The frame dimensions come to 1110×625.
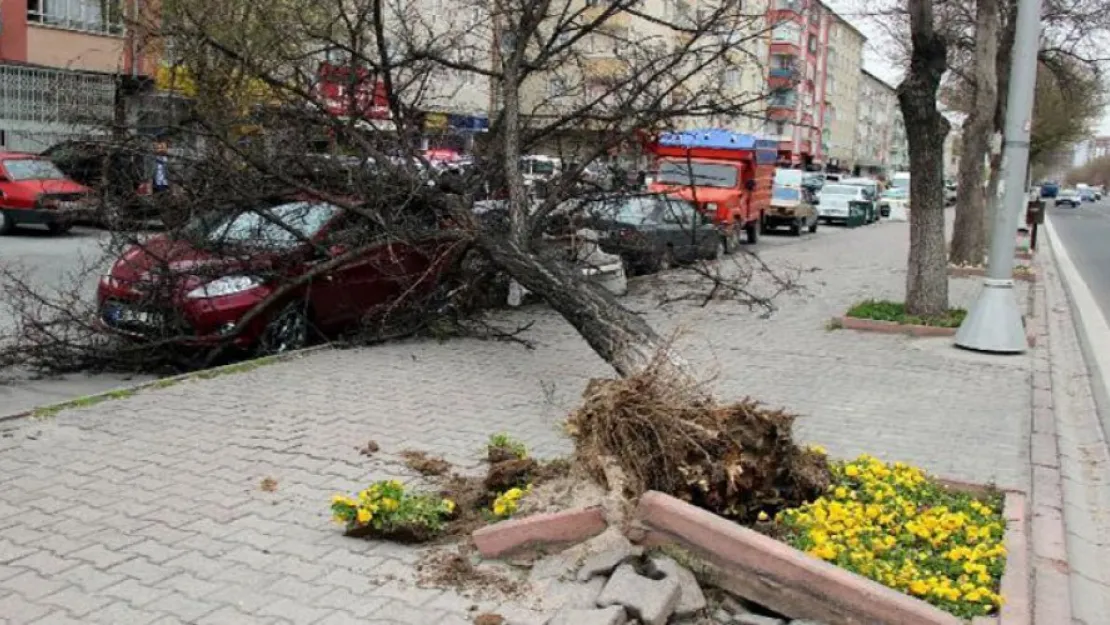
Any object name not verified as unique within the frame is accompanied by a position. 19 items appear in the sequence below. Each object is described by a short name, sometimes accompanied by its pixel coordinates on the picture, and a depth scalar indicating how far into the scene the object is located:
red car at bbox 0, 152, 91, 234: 18.71
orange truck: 23.19
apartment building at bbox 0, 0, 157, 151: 24.64
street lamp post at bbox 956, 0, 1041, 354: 10.01
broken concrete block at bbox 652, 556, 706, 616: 3.76
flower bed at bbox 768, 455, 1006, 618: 3.84
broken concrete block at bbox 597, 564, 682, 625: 3.59
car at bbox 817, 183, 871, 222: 42.28
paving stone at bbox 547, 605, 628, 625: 3.51
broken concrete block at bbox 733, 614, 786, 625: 3.75
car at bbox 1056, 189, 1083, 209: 95.56
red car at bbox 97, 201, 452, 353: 8.27
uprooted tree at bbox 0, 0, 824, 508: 8.38
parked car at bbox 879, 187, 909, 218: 54.41
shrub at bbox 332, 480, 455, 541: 4.46
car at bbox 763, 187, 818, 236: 32.62
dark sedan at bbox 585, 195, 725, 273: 11.16
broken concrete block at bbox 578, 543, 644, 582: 3.96
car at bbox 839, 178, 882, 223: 45.81
